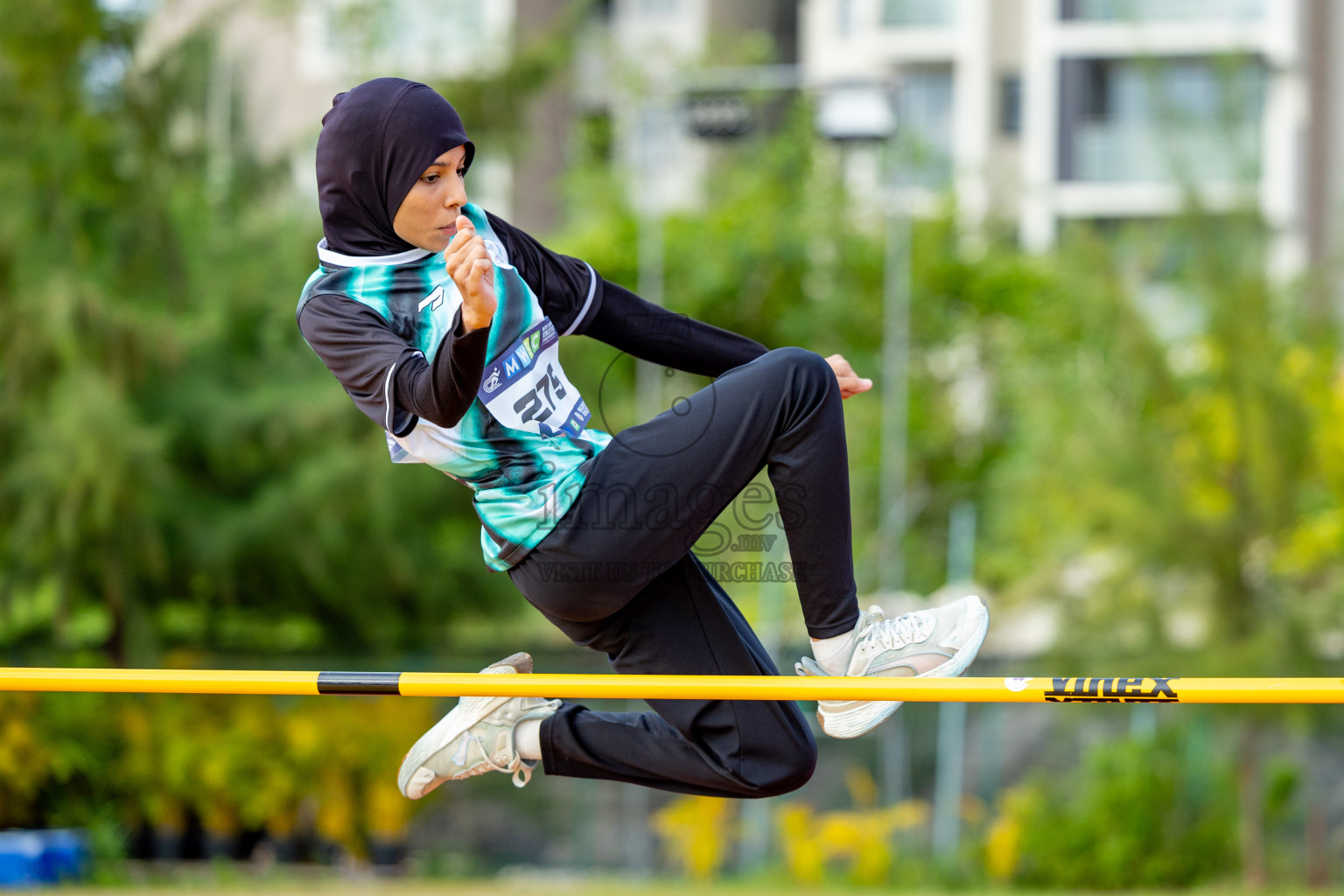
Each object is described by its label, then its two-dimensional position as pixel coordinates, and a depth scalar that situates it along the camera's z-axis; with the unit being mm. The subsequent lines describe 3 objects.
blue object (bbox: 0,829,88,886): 16672
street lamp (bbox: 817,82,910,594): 16234
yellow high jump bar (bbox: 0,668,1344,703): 4555
